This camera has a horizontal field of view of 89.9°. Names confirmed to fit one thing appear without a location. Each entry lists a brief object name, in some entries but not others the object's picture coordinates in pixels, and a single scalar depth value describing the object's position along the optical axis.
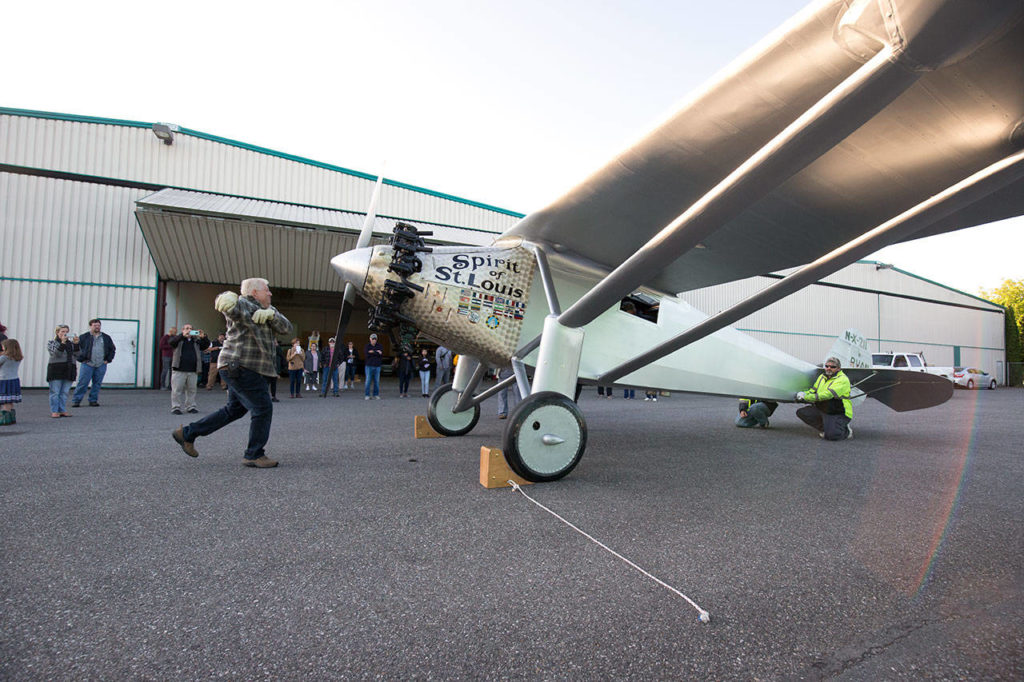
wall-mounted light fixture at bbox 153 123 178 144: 14.77
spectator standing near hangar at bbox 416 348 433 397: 14.57
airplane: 2.39
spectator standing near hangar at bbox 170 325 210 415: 9.08
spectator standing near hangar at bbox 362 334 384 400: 13.58
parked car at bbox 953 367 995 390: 25.11
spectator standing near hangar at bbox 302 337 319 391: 15.37
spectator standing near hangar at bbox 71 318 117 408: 9.56
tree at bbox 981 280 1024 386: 36.00
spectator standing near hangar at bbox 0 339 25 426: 7.12
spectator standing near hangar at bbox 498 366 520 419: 9.18
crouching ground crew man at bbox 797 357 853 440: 6.95
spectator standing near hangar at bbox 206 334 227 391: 13.18
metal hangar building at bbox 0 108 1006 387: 13.83
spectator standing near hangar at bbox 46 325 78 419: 8.32
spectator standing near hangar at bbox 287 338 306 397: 13.63
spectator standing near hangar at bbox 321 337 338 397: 15.17
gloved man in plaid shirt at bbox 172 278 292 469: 4.25
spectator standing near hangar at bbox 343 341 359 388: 15.98
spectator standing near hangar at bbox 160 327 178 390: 14.44
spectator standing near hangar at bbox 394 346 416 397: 14.31
